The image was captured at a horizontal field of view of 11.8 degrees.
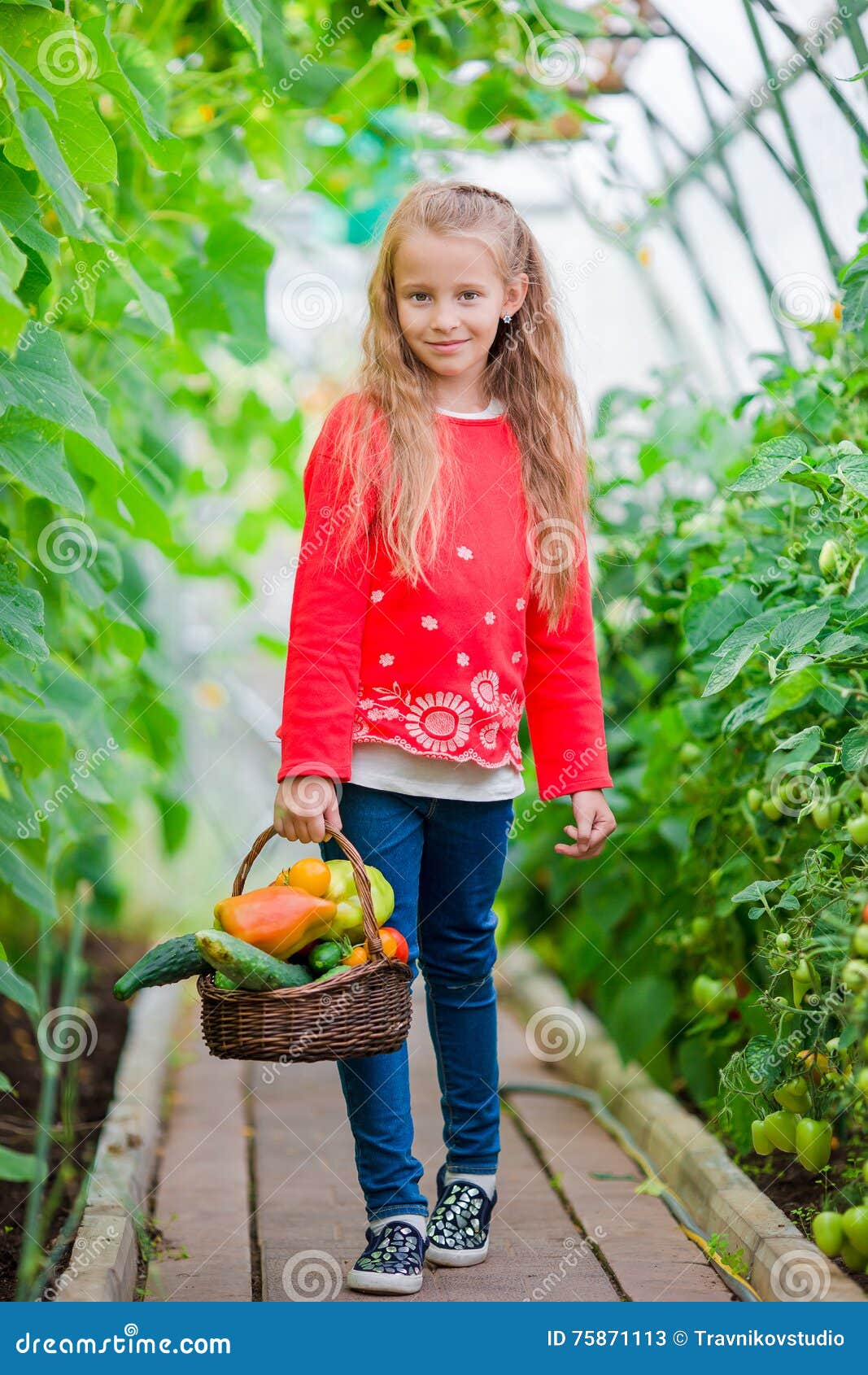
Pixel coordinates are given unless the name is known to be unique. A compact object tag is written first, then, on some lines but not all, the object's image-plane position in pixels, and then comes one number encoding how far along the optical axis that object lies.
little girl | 3.92
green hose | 3.96
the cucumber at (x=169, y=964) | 3.79
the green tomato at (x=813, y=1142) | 3.81
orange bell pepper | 3.77
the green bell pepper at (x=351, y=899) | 3.83
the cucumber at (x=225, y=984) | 3.74
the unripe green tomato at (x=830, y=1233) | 3.77
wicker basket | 3.72
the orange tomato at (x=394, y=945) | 3.83
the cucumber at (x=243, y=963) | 3.72
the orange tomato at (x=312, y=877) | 3.82
